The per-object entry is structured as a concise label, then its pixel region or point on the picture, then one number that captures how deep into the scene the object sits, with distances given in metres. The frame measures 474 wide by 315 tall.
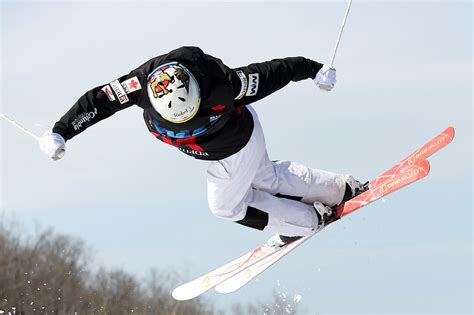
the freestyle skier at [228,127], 11.20
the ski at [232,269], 13.91
